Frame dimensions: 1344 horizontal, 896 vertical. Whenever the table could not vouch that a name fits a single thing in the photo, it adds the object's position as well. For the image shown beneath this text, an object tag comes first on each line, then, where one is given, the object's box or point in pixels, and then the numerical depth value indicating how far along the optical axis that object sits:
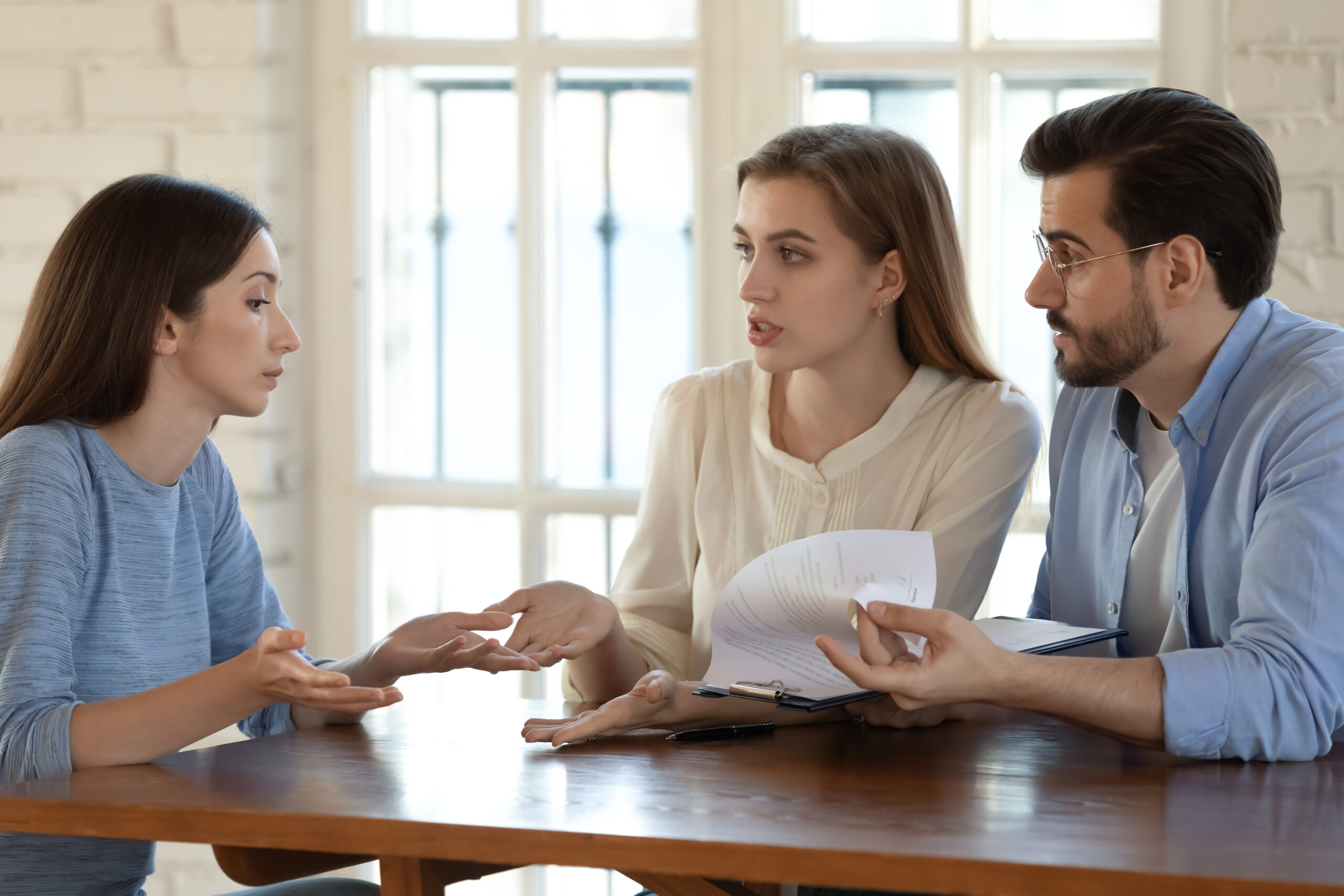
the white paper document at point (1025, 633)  3.15
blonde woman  3.46
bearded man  3.08
